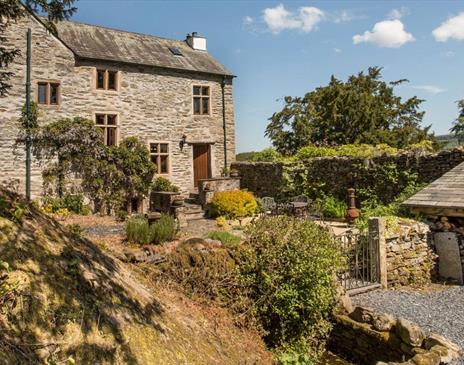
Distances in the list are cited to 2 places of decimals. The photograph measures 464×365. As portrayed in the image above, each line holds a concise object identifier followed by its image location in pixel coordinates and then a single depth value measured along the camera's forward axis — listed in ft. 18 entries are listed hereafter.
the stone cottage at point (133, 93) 49.49
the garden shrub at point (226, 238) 23.45
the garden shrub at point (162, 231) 28.48
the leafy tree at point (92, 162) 50.01
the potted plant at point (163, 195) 48.96
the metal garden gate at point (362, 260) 27.81
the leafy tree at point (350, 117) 86.99
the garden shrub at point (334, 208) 46.73
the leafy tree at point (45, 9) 19.25
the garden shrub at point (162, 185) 57.16
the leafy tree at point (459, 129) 118.65
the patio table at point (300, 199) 50.10
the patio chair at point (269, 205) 46.59
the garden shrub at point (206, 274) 19.74
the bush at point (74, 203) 49.06
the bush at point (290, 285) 19.90
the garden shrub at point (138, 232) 27.89
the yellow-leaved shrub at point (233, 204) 48.37
